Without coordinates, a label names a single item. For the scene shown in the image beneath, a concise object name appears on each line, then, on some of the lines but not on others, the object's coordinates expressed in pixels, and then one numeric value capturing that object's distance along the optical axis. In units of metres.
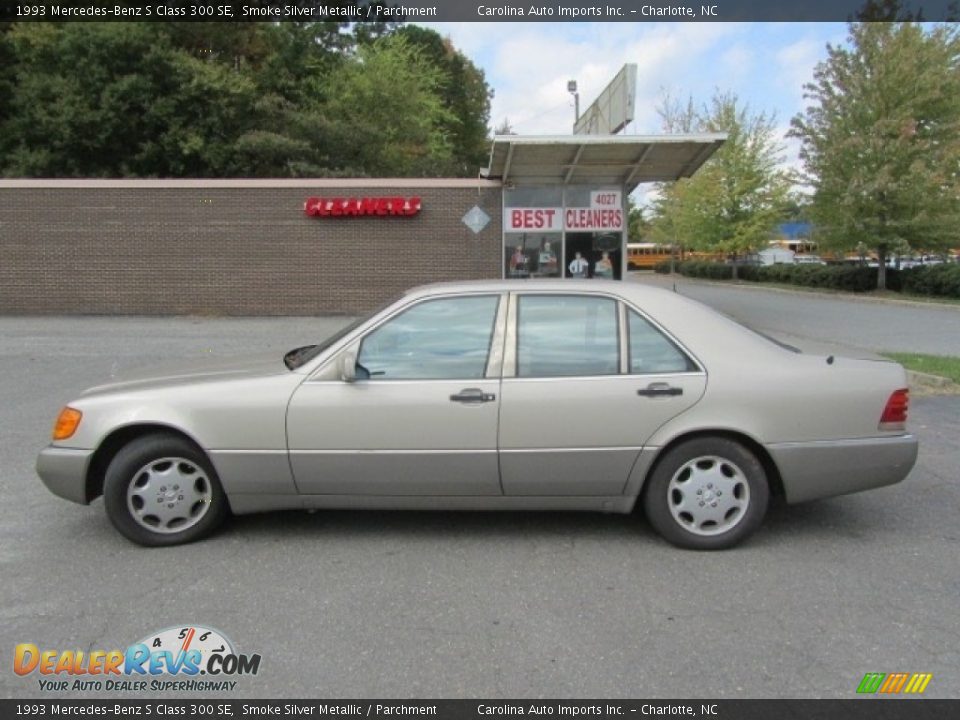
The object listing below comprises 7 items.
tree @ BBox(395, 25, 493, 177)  44.34
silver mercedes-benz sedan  3.82
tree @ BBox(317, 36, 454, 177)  23.19
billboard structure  15.17
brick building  16.22
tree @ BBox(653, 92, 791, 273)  30.69
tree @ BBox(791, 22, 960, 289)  20.56
